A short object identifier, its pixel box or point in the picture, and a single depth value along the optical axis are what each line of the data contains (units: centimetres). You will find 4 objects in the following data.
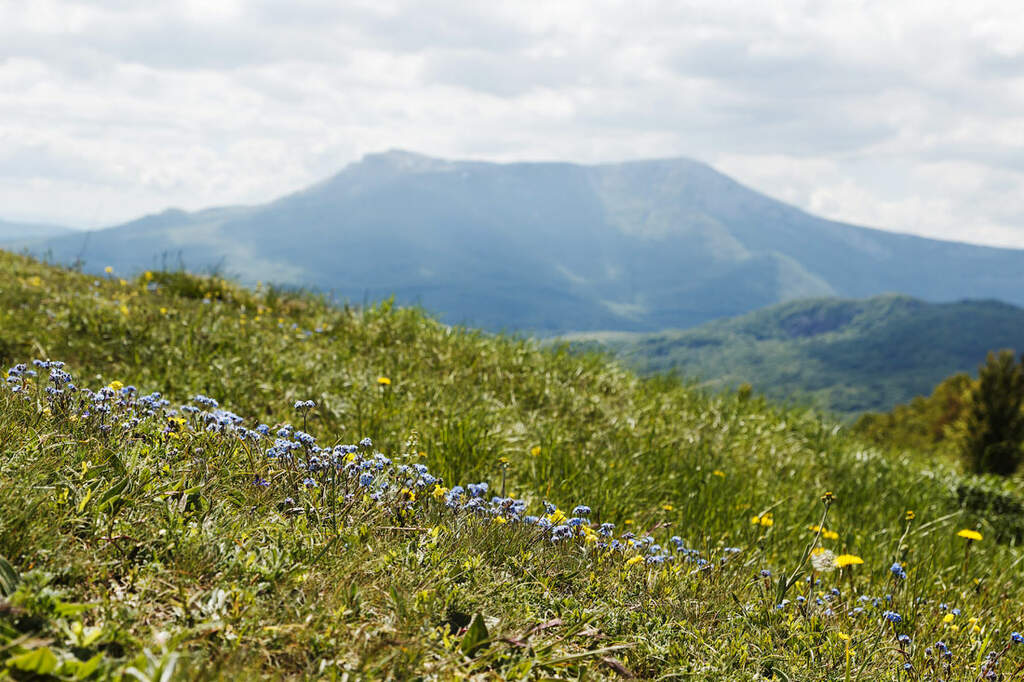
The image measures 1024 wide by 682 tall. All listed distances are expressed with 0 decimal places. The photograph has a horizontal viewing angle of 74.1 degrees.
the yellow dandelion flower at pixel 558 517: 340
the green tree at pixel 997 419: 1598
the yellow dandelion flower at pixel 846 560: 350
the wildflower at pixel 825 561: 348
